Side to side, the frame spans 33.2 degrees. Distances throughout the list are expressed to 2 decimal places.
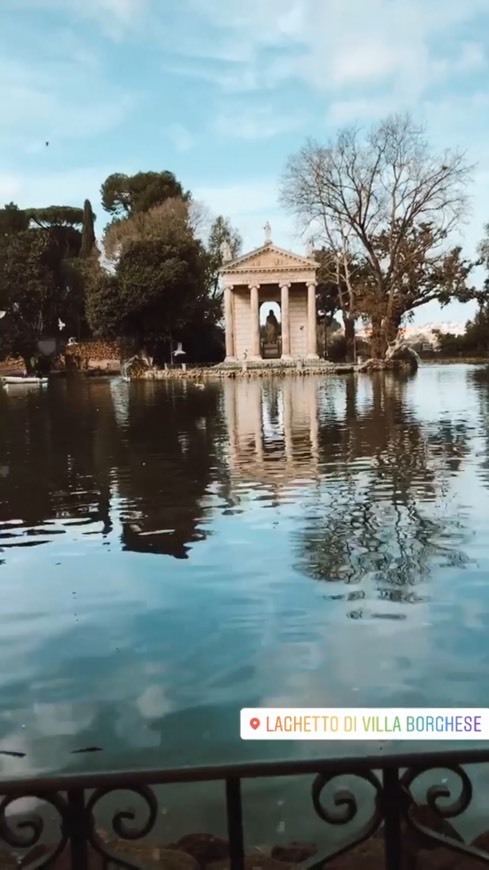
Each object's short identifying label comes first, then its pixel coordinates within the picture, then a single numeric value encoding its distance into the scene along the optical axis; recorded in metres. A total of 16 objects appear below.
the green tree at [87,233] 74.50
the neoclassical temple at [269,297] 56.81
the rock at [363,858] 2.79
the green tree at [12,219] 69.75
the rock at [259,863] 2.86
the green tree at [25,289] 60.97
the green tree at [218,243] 69.44
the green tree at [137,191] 71.81
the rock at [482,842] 2.94
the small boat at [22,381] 46.22
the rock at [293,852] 3.10
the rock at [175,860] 2.94
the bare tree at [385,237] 48.38
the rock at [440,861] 2.73
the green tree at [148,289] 55.34
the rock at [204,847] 3.14
